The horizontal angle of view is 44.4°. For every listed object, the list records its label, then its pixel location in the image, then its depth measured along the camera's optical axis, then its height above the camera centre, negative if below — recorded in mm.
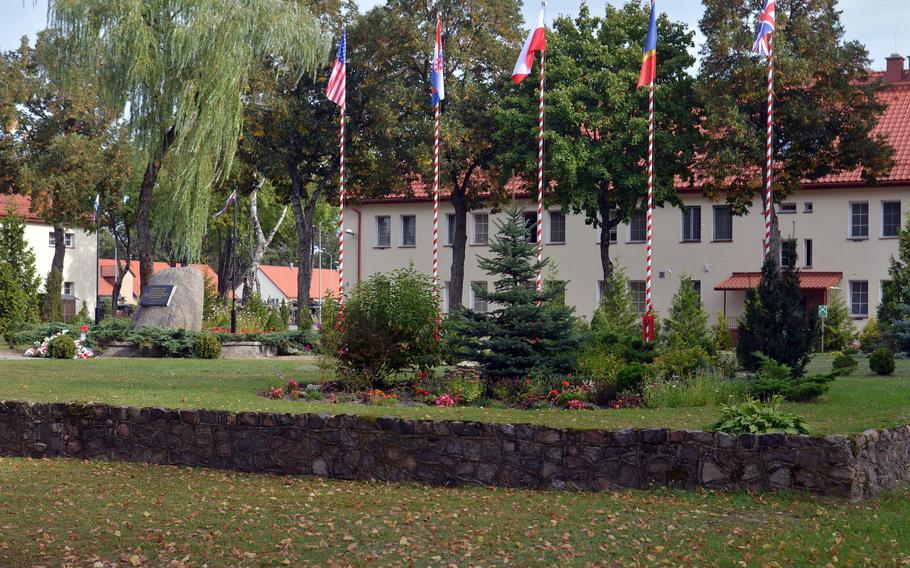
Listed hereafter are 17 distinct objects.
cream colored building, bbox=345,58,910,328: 42688 +1982
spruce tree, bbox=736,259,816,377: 17984 -560
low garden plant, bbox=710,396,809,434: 10750 -1284
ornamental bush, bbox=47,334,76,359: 26156 -1500
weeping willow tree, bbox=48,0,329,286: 30453 +5967
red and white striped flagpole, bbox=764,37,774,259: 30469 +5020
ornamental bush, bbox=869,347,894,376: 21422 -1406
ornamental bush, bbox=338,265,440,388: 16828 -737
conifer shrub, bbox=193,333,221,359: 27172 -1505
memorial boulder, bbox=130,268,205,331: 30219 -466
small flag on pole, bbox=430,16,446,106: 28594 +5569
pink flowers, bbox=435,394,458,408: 15234 -1561
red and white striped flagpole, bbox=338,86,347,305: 31911 +781
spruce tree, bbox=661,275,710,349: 31081 -815
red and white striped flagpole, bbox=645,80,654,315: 30258 +3985
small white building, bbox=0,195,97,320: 68562 +1684
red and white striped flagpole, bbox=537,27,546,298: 26866 +2061
